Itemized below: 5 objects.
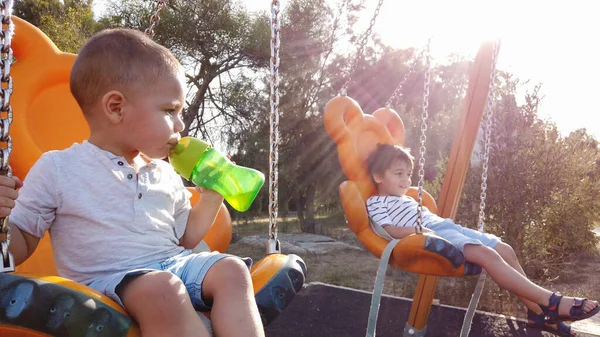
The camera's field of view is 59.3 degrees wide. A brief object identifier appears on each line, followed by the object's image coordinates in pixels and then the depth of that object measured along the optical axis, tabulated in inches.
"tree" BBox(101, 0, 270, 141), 342.6
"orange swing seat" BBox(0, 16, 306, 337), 39.3
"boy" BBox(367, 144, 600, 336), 93.1
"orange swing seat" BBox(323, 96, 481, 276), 94.3
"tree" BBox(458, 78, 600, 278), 184.1
